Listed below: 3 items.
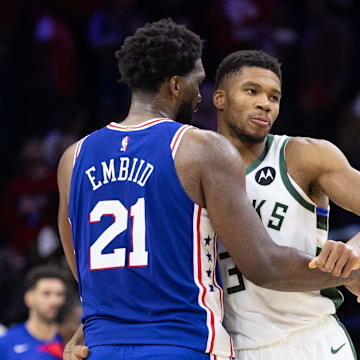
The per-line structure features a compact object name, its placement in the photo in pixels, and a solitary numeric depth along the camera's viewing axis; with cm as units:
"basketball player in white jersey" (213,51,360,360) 710
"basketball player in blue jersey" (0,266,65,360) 1377
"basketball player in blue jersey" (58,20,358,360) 594
